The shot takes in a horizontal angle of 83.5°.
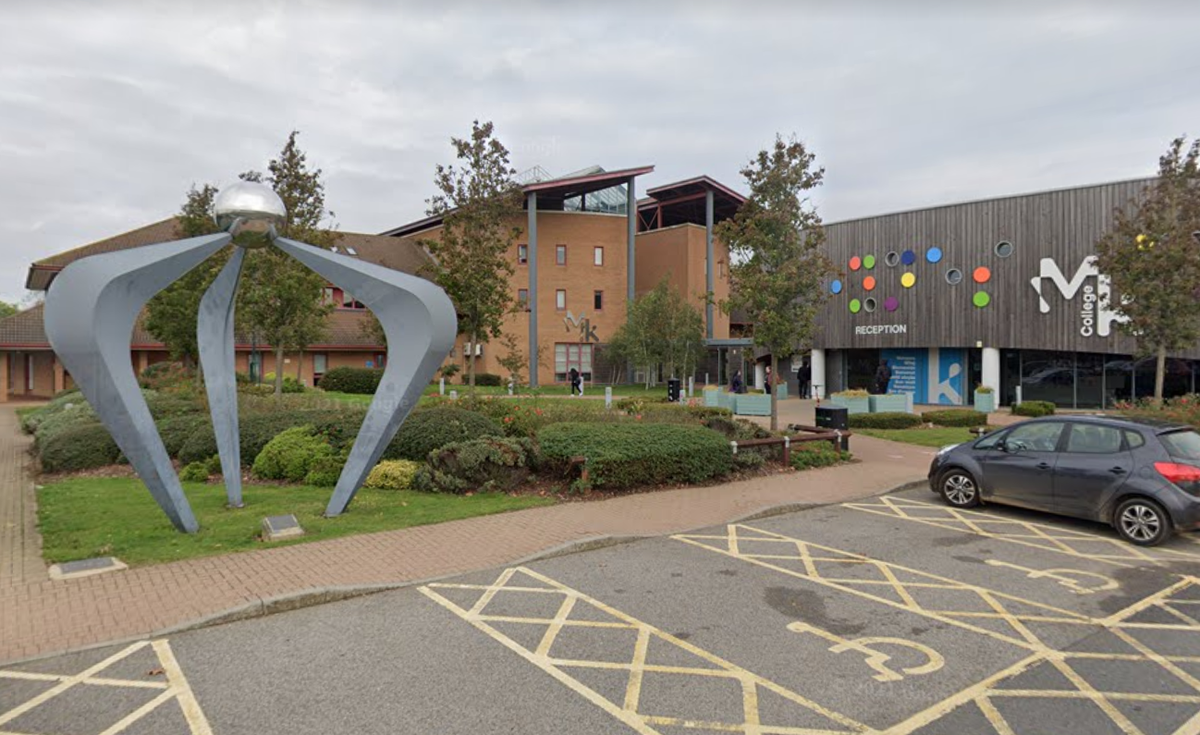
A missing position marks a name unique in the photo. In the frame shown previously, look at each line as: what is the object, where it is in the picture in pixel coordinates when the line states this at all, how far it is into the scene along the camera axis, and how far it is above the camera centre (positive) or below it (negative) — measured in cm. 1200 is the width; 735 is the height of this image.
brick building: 3972 +582
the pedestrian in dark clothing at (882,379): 2711 -95
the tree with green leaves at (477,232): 2127 +403
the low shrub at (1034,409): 2153 -172
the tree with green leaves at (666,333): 3669 +131
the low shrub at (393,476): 1059 -187
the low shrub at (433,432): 1119 -127
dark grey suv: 763 -145
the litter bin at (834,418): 1555 -143
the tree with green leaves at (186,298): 2334 +212
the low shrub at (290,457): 1118 -166
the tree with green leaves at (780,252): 1488 +237
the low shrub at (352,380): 3362 -112
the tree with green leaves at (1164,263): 1547 +216
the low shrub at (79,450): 1260 -175
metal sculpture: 668 +33
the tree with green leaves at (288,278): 1856 +224
